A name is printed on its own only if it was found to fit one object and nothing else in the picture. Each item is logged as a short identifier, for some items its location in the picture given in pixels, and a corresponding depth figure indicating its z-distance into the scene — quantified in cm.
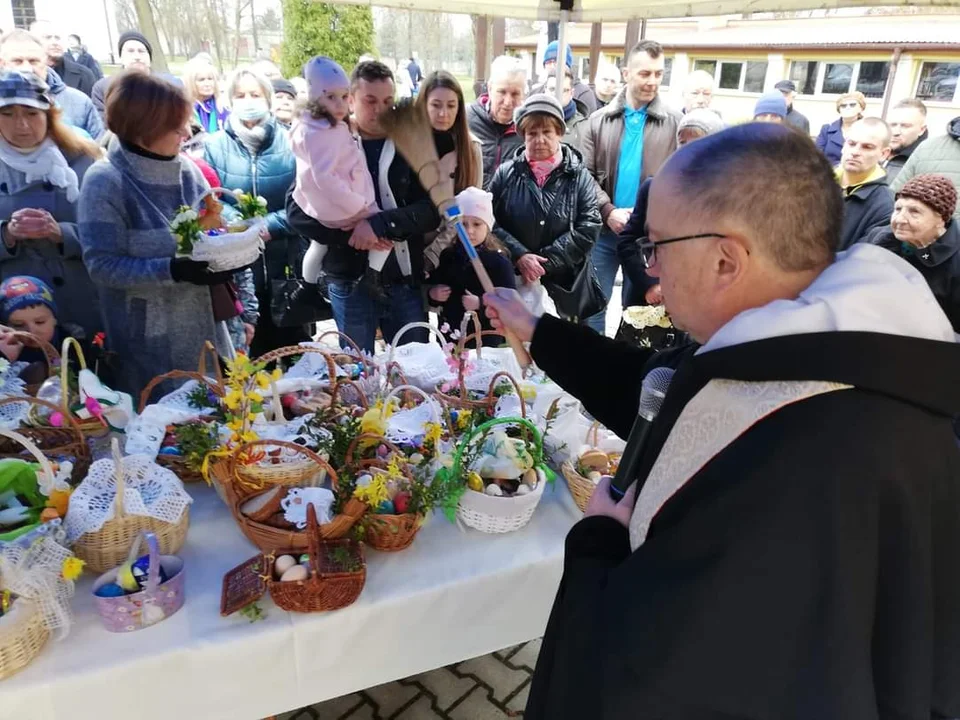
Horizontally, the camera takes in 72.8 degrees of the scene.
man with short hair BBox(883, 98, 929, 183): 520
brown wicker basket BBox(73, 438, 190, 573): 156
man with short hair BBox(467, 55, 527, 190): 429
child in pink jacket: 315
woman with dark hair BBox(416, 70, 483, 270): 332
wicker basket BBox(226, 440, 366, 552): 160
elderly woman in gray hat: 376
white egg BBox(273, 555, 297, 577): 153
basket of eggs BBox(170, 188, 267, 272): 247
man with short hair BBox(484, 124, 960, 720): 97
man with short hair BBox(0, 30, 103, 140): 399
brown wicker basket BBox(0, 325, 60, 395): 218
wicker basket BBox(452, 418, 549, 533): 179
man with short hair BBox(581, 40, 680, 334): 457
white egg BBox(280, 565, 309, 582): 151
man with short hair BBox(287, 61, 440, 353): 327
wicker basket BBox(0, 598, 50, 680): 131
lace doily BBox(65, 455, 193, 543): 157
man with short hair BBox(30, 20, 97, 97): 525
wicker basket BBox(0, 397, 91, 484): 189
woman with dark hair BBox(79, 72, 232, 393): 251
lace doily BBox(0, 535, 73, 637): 135
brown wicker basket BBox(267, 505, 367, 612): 151
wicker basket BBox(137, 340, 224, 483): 195
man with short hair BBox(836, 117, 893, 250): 396
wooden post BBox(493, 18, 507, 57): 1404
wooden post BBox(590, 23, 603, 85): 1228
